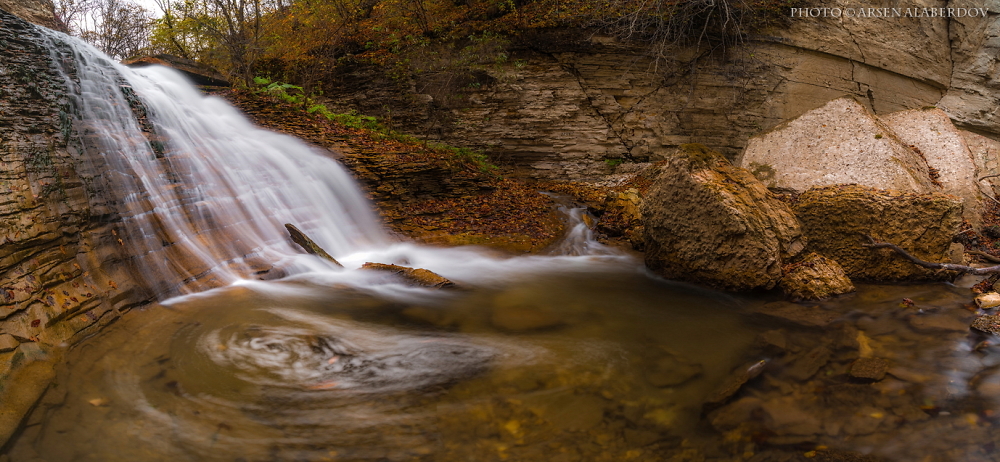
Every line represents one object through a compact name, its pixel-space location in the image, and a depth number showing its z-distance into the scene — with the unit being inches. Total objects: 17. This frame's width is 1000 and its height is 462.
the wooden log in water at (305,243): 246.7
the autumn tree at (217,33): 430.3
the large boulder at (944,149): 304.0
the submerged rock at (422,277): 223.3
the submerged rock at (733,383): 128.7
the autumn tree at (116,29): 575.5
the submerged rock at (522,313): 185.6
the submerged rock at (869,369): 136.7
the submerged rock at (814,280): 206.4
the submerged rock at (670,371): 141.9
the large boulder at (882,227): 214.4
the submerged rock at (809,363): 141.6
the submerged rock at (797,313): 182.5
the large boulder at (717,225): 209.9
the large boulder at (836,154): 273.3
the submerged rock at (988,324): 160.7
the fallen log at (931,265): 196.4
